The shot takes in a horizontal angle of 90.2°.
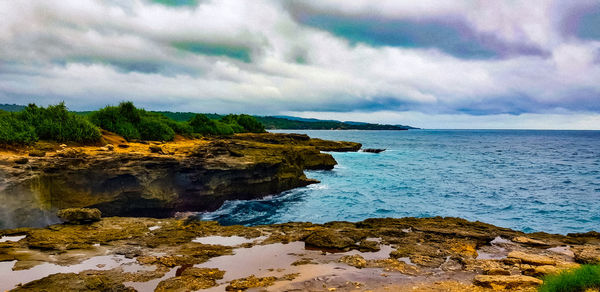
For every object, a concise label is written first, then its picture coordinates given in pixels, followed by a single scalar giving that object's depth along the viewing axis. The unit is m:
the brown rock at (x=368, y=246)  10.32
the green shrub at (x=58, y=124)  17.17
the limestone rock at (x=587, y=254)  8.85
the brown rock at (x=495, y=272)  7.97
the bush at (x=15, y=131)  14.72
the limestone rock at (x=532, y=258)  8.51
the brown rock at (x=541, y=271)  7.73
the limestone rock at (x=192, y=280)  7.39
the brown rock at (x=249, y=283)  7.45
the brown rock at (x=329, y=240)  10.50
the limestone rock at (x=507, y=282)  7.18
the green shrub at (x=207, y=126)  42.38
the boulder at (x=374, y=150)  66.43
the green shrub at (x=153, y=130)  27.39
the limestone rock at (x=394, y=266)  8.43
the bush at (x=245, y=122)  58.62
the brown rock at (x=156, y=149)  19.39
